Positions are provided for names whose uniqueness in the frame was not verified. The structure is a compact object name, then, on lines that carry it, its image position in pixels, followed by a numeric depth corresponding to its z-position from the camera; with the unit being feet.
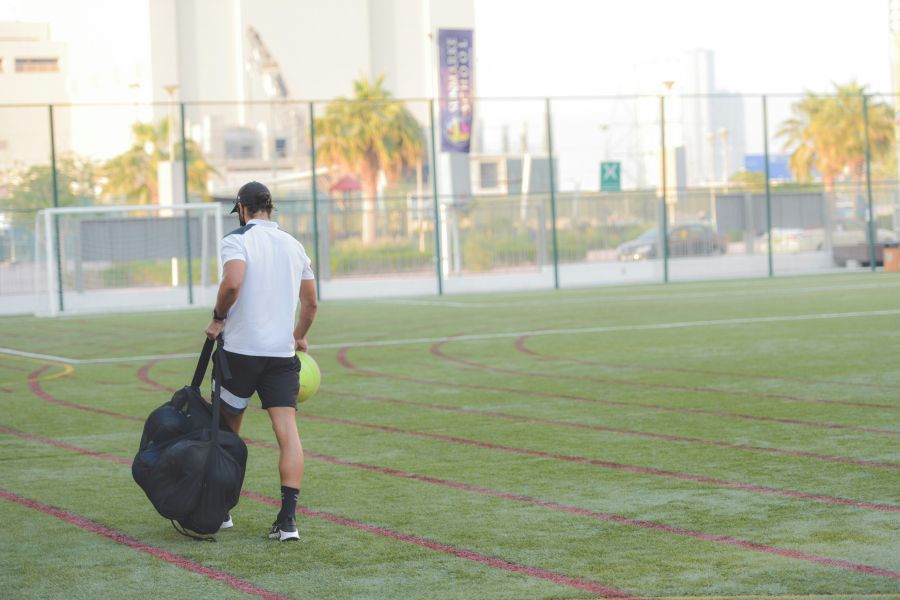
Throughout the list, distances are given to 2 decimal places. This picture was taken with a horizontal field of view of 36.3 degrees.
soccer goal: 109.70
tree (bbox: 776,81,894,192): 208.85
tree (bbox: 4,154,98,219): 113.70
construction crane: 301.63
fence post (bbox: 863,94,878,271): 131.44
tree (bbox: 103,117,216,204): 207.21
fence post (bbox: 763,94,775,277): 130.52
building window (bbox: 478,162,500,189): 225.54
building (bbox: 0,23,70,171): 314.14
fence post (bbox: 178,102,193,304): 111.14
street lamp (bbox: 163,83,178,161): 201.89
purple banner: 140.46
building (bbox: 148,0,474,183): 302.45
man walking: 23.09
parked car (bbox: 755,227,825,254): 147.02
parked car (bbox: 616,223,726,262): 137.69
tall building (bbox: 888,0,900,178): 147.95
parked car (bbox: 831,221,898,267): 139.95
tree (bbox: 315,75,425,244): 205.36
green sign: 131.75
